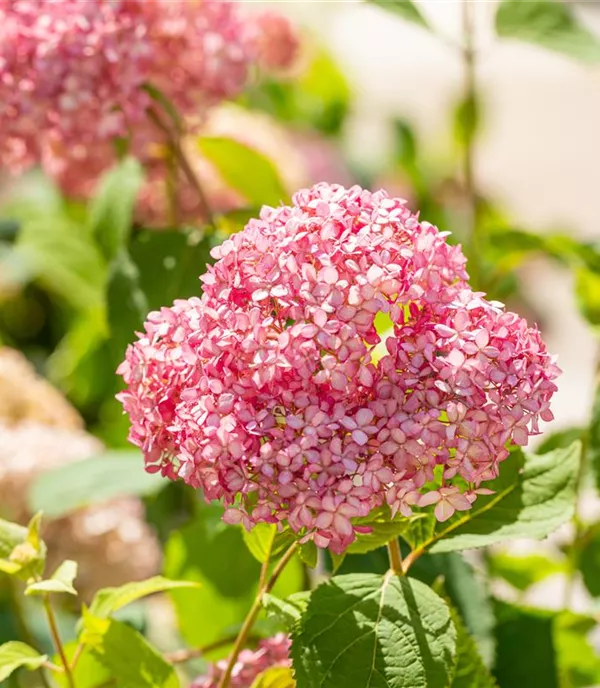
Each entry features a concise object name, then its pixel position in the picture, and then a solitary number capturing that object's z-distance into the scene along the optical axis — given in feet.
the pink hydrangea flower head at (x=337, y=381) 3.88
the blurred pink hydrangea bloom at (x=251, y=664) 4.29
